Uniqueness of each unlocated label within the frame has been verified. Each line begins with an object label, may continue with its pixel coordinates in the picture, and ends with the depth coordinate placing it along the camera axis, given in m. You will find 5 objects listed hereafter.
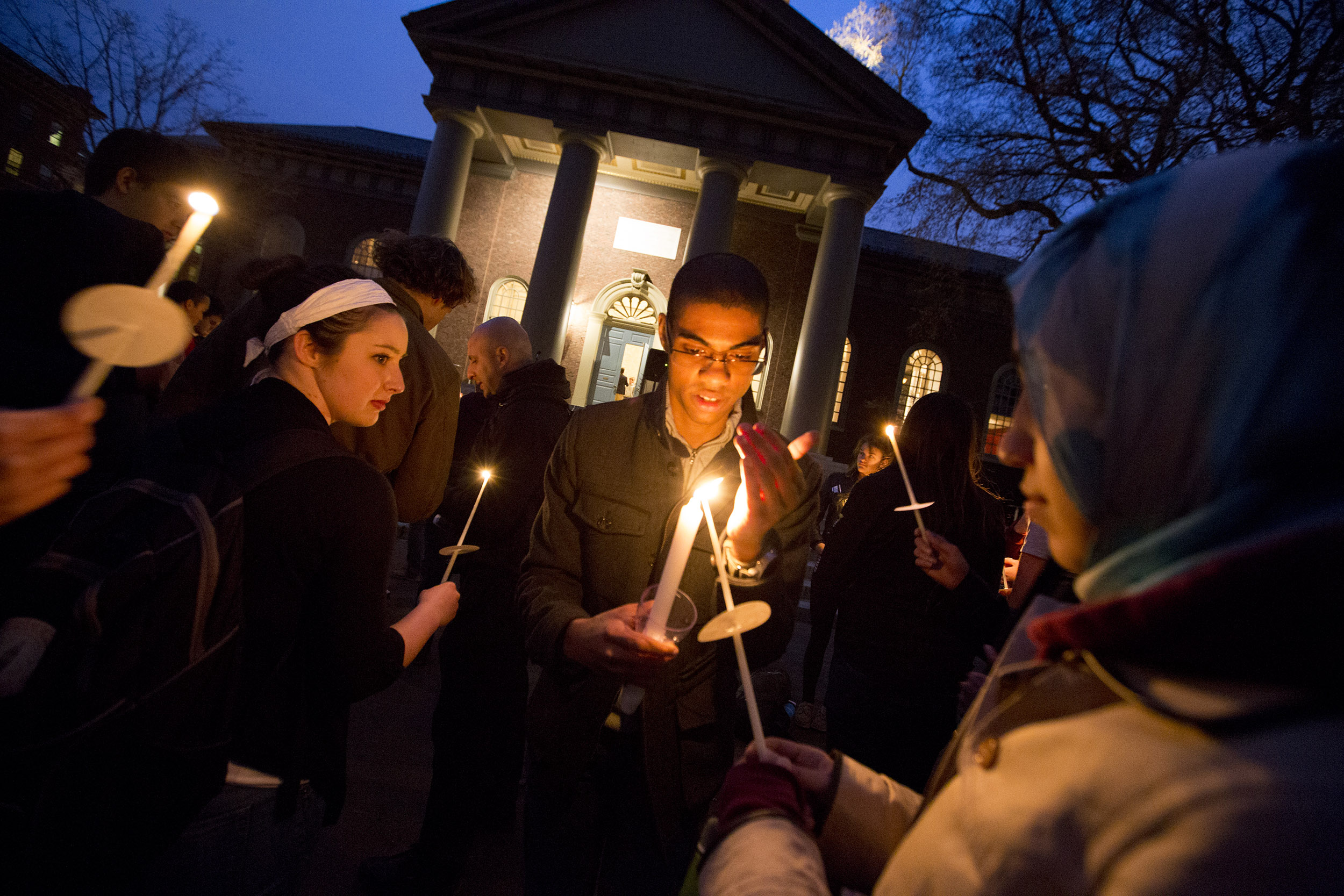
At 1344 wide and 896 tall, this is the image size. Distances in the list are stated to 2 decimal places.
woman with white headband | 1.44
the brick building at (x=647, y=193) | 16.45
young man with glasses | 1.68
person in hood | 0.56
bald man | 2.70
